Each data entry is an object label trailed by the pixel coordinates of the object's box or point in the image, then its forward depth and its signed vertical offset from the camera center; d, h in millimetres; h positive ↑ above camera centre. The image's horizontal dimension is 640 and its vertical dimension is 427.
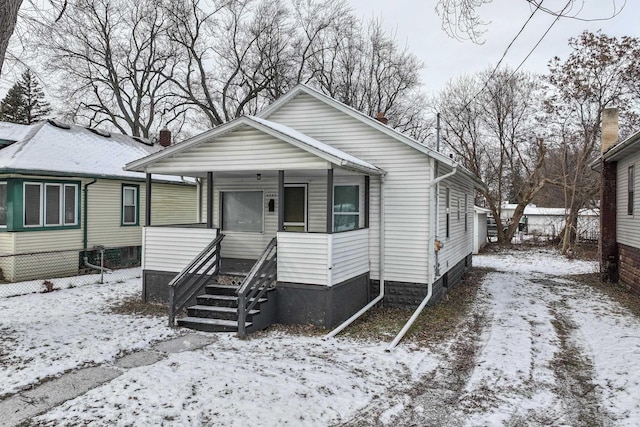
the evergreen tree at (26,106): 35906 +9028
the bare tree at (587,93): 23562 +6787
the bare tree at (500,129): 28031 +5693
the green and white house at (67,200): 12570 +364
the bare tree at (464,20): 4504 +1995
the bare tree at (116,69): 27531 +9308
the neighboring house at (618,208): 11527 +177
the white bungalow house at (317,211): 8328 +33
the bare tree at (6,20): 5562 +2463
